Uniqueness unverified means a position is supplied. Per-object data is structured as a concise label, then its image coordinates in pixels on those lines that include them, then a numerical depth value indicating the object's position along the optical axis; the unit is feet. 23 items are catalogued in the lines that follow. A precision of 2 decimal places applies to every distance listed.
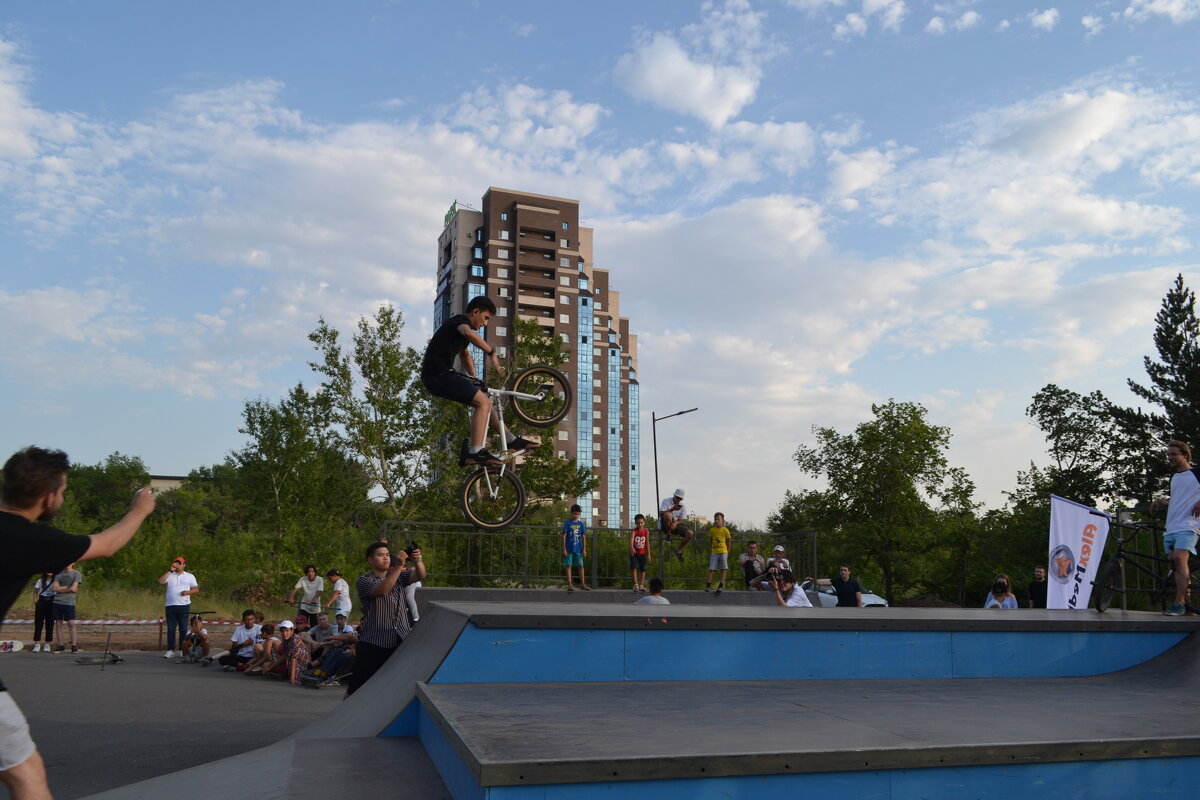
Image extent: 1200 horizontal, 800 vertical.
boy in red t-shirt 52.37
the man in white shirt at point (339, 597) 45.65
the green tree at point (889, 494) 159.12
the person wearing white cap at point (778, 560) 48.39
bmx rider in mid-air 25.07
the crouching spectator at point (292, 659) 42.37
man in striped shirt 23.61
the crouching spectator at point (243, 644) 46.93
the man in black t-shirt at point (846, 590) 44.09
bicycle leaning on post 27.48
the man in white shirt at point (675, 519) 51.98
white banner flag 33.06
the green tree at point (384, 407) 98.58
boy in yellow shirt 53.31
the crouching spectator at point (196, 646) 49.98
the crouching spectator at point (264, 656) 45.09
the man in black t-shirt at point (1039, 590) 42.65
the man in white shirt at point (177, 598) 49.62
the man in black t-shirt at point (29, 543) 10.44
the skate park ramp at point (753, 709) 10.82
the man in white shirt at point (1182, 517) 25.22
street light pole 106.22
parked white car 51.17
